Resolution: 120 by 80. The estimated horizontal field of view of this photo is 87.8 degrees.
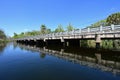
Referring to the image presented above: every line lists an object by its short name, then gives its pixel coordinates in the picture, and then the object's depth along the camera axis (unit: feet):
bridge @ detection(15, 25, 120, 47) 26.72
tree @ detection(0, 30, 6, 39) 157.88
